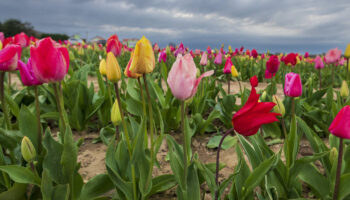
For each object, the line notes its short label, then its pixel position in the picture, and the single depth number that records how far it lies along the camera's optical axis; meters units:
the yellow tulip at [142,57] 0.39
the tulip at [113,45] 0.79
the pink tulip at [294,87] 0.57
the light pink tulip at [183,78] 0.34
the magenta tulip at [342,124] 0.37
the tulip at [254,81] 0.62
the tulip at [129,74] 0.46
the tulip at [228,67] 1.05
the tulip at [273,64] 0.96
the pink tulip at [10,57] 0.47
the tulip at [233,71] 0.99
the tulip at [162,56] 1.08
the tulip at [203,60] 1.10
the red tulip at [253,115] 0.33
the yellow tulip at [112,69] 0.42
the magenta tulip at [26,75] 0.47
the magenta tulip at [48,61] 0.38
